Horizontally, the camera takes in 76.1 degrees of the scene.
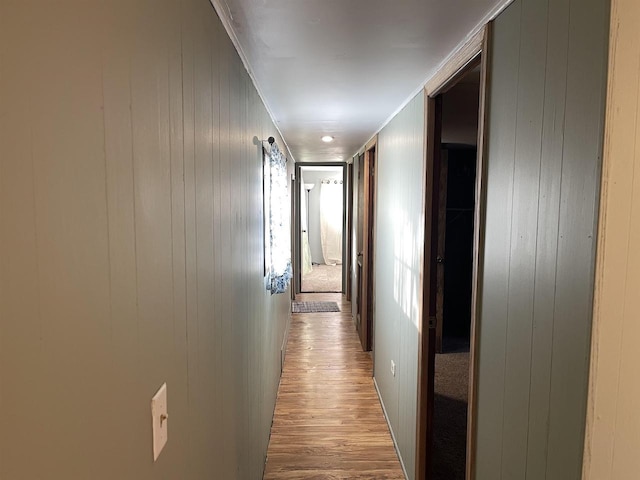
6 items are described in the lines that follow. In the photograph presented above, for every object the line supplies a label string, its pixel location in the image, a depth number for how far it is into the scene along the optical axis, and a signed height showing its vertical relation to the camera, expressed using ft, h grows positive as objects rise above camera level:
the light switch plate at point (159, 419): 2.51 -1.32
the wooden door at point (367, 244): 14.14 -1.15
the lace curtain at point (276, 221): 8.50 -0.23
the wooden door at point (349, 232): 19.29 -1.00
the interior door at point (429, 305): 6.77 -1.61
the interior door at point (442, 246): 14.49 -1.22
